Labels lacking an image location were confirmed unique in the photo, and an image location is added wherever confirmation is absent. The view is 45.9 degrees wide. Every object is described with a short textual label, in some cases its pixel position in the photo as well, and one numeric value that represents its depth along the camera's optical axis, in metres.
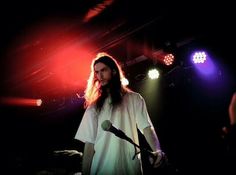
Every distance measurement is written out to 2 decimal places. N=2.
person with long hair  2.72
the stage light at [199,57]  5.49
